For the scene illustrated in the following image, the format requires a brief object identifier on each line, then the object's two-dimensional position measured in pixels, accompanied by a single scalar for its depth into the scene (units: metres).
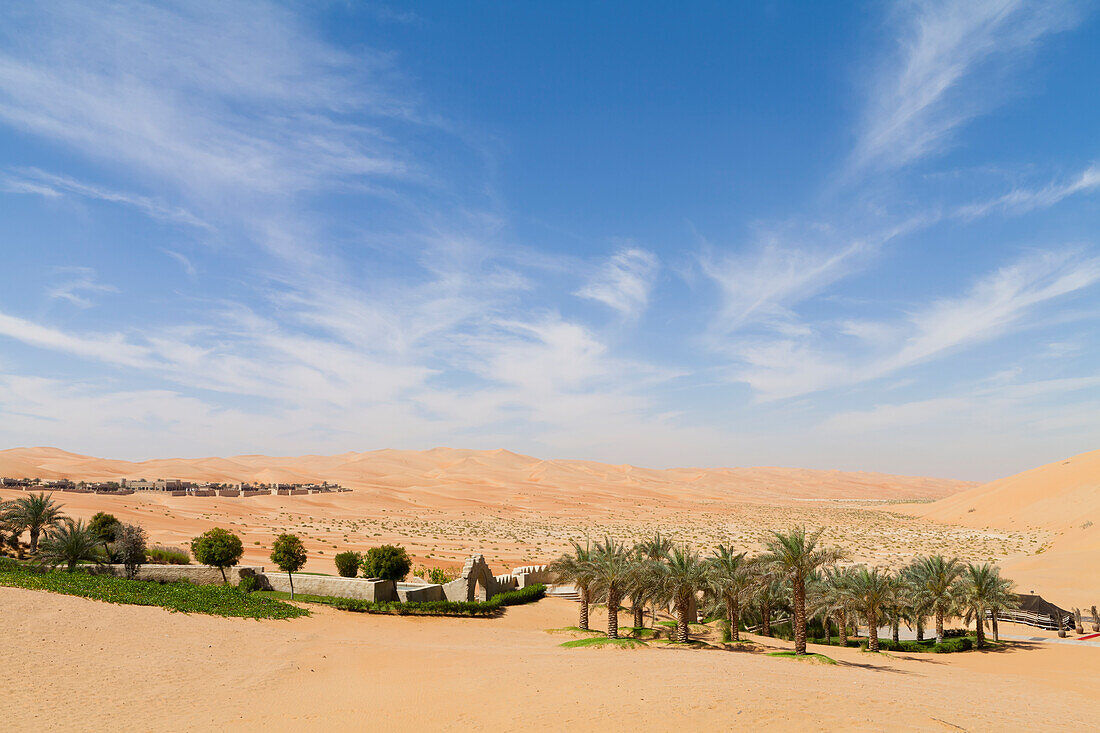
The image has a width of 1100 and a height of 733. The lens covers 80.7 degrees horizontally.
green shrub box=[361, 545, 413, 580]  31.77
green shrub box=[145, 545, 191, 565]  36.22
